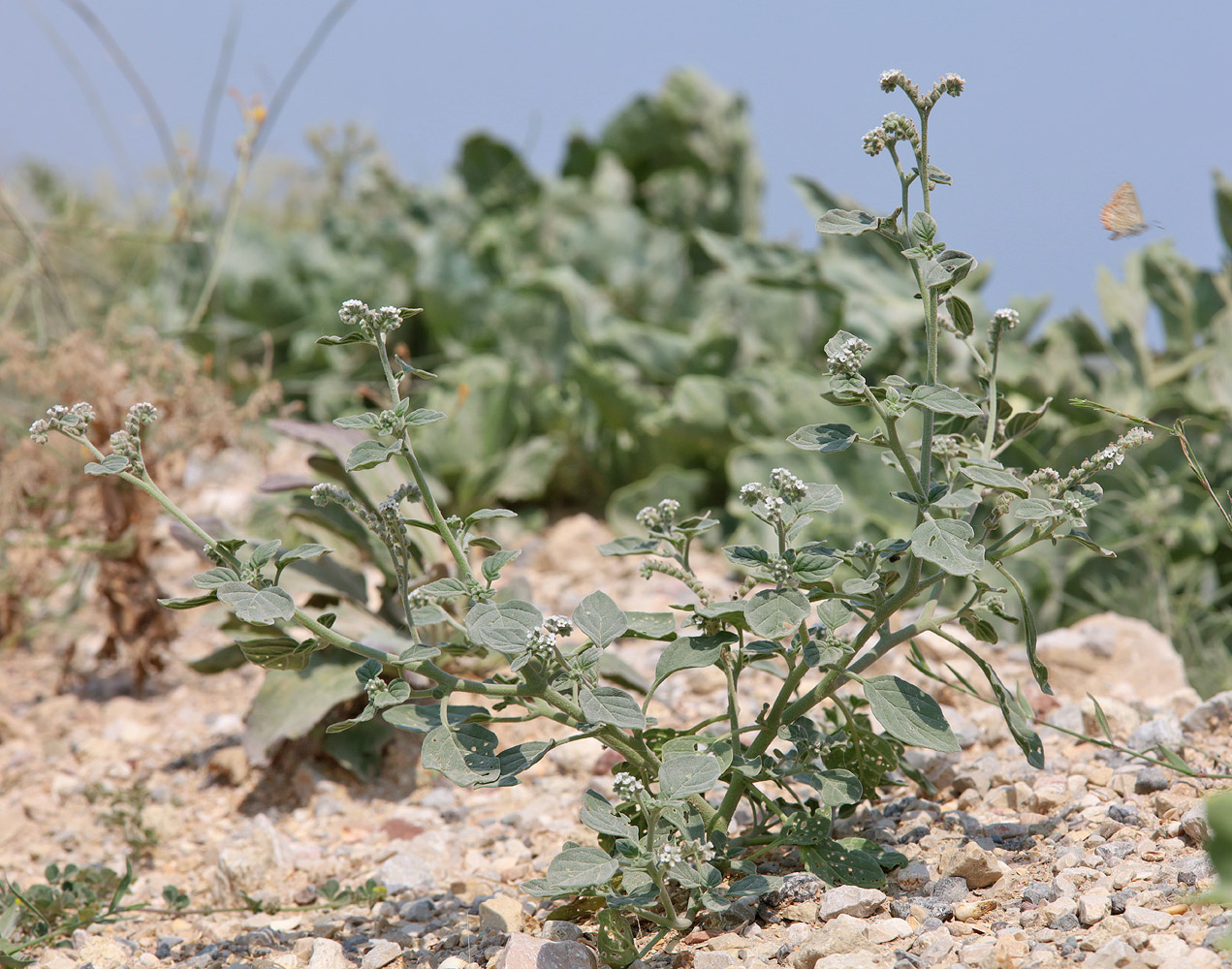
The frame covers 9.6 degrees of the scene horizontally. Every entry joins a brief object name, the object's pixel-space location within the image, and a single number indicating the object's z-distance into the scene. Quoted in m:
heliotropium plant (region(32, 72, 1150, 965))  2.57
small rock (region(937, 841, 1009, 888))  2.62
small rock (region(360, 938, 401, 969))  2.63
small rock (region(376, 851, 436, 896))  2.72
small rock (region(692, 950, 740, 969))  2.58
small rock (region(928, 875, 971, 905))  2.61
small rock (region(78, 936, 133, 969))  2.66
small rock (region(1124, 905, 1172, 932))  2.56
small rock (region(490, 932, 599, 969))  2.59
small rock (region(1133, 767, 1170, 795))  2.68
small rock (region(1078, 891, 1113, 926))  2.57
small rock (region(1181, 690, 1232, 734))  2.75
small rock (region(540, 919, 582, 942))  2.63
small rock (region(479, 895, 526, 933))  2.65
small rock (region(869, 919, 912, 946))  2.59
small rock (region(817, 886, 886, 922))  2.61
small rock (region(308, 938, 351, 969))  2.63
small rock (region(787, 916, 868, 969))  2.58
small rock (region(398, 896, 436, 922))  2.69
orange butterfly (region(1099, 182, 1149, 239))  2.62
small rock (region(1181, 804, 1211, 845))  2.62
